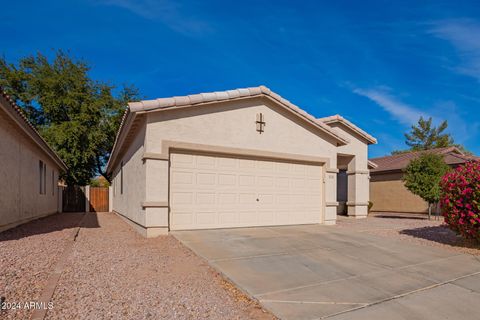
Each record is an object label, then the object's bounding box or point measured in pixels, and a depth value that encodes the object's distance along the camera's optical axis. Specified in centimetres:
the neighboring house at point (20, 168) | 902
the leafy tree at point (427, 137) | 4569
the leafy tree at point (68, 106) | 2450
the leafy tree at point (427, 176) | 1627
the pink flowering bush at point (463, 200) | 819
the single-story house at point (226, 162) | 894
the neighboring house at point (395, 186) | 2170
